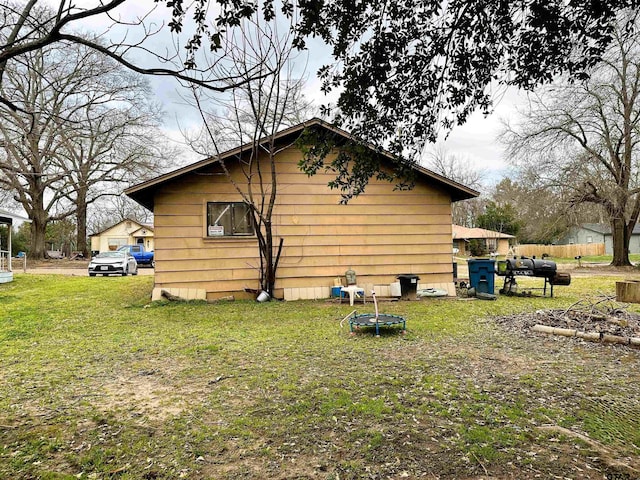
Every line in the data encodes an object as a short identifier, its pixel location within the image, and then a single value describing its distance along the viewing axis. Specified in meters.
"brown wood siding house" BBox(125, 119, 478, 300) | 9.05
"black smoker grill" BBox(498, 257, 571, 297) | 9.59
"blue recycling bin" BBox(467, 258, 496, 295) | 9.99
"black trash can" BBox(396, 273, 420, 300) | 9.70
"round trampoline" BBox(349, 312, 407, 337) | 6.04
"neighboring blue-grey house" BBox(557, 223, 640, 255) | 40.41
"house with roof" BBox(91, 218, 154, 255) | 41.66
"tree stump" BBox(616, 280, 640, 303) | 5.28
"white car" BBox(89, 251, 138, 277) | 17.91
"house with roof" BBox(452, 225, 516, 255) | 35.09
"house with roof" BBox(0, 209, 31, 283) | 13.81
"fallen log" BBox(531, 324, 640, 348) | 5.33
